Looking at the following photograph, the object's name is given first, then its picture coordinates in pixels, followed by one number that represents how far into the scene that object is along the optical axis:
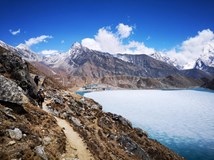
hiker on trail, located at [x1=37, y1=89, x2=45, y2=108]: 28.65
